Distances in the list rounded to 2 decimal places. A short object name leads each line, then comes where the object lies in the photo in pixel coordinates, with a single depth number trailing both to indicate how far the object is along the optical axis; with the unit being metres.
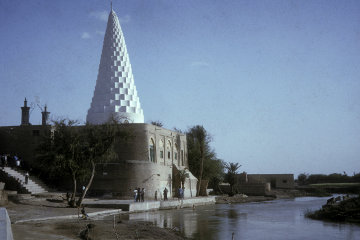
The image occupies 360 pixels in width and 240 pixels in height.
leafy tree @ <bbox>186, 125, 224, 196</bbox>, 39.66
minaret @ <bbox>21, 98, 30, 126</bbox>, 31.33
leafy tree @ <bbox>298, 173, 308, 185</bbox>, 77.75
